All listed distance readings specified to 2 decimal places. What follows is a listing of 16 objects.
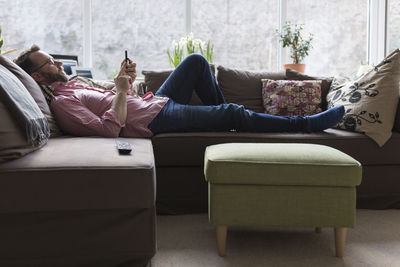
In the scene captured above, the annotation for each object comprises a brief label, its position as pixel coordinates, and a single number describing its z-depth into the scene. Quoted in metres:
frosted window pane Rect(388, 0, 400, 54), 4.71
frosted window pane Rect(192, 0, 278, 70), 4.68
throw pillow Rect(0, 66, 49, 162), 1.31
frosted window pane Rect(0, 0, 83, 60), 4.33
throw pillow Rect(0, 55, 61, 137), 1.79
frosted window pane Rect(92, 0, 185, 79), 4.55
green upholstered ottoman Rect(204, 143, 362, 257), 1.53
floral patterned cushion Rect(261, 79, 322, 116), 2.68
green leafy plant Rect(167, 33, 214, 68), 3.74
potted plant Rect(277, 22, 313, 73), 4.15
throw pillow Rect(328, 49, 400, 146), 2.21
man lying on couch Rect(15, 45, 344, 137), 1.99
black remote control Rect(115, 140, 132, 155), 1.52
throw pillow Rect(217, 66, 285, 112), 2.85
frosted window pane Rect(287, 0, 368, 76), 4.86
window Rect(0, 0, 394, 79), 4.41
